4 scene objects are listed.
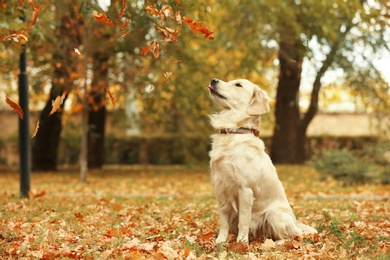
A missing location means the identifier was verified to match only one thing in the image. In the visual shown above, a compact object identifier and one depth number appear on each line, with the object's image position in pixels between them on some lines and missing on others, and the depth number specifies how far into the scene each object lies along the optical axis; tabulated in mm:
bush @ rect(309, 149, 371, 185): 14461
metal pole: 10047
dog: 5945
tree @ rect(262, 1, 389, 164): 15109
